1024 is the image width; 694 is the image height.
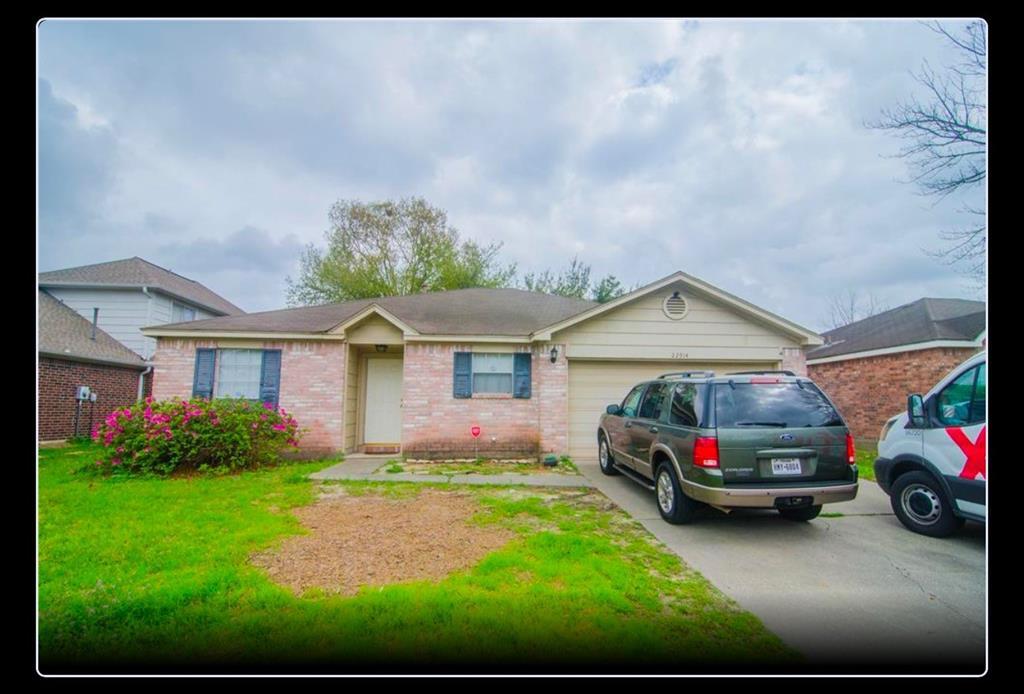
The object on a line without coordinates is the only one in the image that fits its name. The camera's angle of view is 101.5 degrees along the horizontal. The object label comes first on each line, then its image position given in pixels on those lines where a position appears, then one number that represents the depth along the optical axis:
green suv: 4.20
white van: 4.10
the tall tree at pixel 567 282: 25.83
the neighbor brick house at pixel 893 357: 10.41
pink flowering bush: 7.45
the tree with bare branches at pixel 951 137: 7.73
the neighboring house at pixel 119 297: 14.70
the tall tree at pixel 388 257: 23.20
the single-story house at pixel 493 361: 9.20
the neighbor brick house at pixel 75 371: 10.73
